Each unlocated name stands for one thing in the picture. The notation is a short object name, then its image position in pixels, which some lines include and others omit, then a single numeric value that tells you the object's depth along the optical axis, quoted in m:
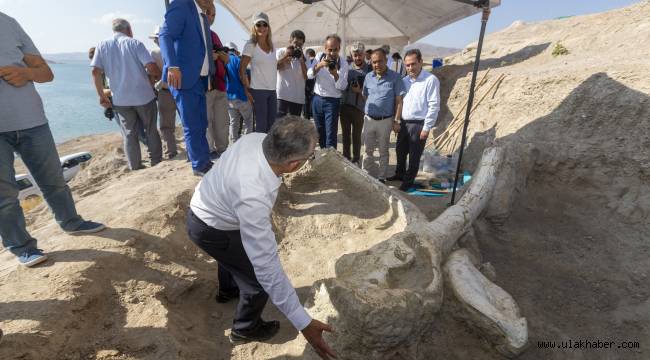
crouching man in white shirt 1.59
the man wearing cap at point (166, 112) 4.70
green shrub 6.15
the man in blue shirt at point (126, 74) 3.96
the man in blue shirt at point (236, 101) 4.30
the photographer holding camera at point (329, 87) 4.40
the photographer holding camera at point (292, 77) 4.30
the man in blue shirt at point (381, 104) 4.38
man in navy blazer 3.09
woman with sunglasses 3.84
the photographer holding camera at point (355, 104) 4.89
